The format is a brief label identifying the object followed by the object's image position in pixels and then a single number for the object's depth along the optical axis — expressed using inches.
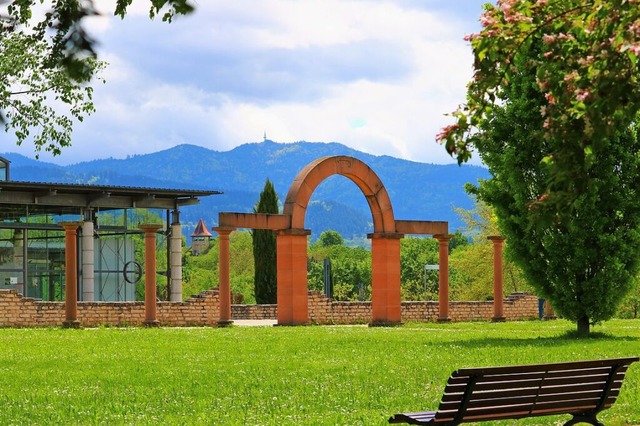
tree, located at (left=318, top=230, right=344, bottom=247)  7071.9
